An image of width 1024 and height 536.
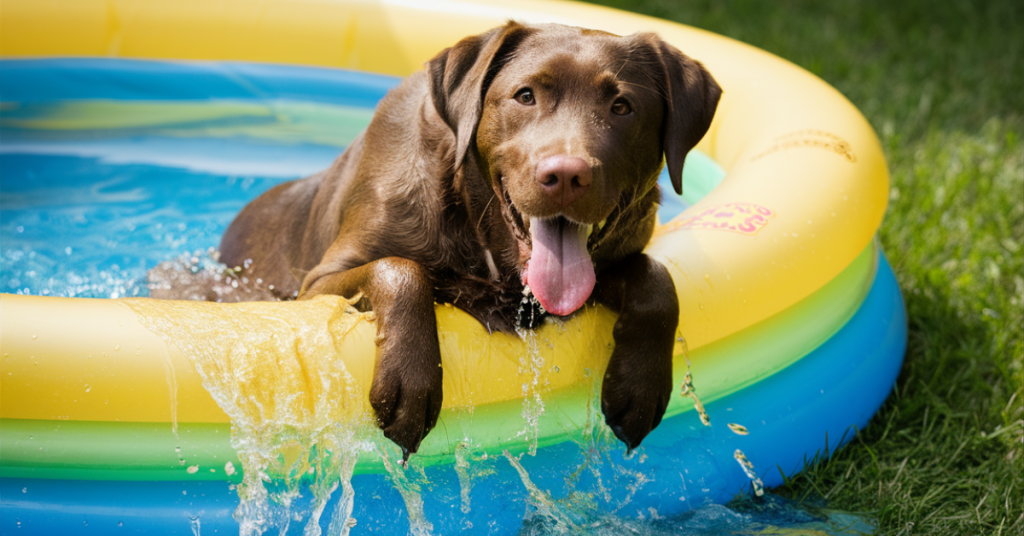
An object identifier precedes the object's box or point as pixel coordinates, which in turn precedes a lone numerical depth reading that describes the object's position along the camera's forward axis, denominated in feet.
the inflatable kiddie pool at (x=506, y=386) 7.36
